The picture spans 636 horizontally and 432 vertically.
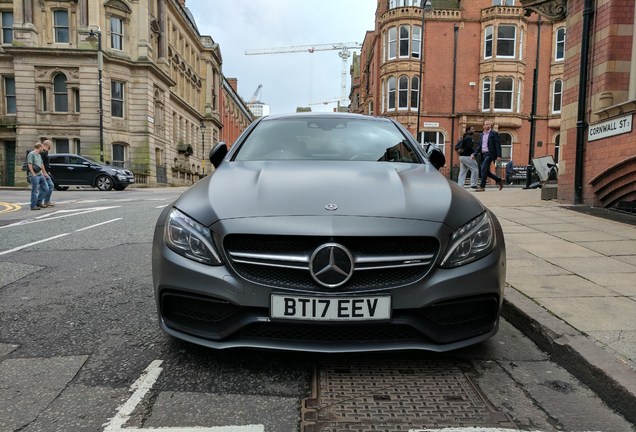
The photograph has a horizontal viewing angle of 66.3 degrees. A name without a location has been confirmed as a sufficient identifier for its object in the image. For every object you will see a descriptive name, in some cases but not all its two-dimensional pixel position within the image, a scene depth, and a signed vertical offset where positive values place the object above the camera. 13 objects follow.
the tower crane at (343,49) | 135.75 +36.40
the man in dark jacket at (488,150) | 13.30 +0.82
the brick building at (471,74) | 33.81 +7.41
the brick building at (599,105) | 8.20 +1.41
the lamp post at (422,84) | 27.64 +6.62
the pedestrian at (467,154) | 13.90 +0.75
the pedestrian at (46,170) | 12.30 +0.12
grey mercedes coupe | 2.34 -0.46
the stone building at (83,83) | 31.98 +6.31
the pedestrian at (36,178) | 11.74 -0.09
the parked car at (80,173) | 22.38 +0.11
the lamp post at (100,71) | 29.45 +6.32
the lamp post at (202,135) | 56.97 +4.92
